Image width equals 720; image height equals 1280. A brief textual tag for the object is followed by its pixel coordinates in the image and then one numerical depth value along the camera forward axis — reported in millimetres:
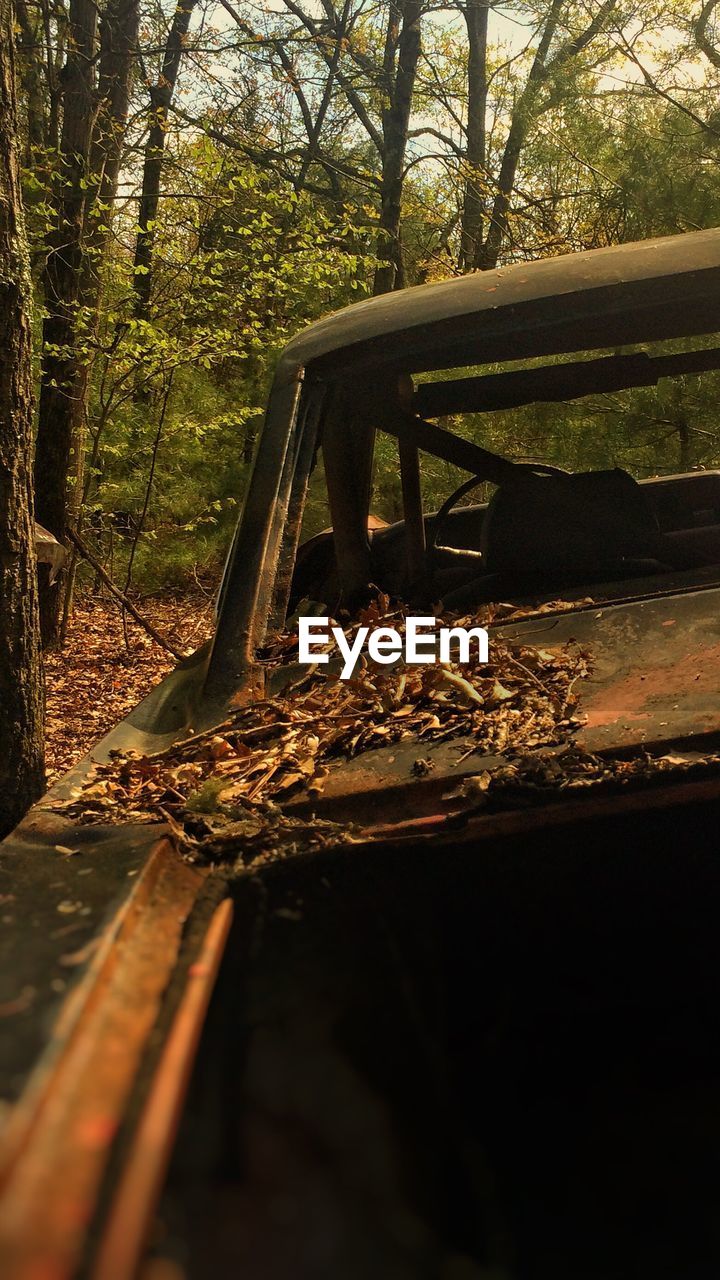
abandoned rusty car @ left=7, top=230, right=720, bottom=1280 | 700
